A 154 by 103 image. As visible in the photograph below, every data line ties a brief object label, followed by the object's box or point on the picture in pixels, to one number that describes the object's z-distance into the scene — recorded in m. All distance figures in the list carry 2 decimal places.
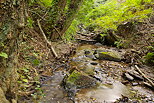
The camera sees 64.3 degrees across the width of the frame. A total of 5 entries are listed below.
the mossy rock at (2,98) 1.85
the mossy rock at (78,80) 4.21
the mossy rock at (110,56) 7.40
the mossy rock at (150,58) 6.25
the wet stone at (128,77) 5.06
